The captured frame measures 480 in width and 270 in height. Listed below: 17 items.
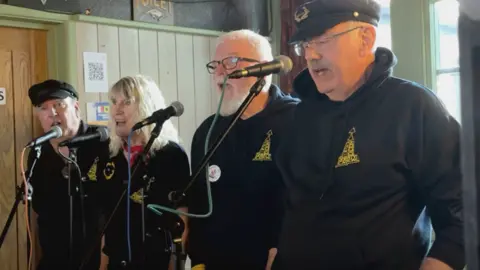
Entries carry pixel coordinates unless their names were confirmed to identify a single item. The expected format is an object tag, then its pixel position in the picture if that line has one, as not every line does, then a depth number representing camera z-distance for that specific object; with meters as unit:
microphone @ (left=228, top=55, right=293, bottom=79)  1.53
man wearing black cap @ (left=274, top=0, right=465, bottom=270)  1.37
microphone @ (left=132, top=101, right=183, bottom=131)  1.76
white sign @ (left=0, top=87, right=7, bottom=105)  3.11
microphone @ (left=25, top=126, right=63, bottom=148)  2.13
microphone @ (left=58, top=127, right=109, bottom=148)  2.21
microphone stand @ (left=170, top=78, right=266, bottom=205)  1.52
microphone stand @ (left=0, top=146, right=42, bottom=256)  2.16
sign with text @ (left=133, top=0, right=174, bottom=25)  3.47
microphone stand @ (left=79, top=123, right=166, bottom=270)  1.75
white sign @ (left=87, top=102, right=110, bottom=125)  3.29
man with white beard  1.98
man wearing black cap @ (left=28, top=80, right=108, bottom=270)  2.65
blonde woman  2.27
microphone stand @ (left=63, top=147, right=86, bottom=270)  2.33
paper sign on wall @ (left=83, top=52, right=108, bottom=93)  3.28
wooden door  3.12
